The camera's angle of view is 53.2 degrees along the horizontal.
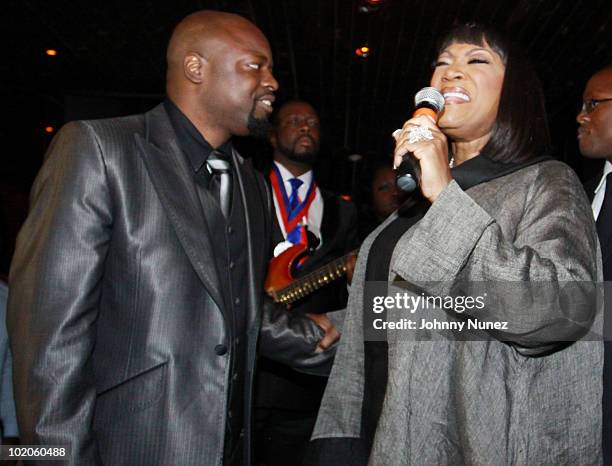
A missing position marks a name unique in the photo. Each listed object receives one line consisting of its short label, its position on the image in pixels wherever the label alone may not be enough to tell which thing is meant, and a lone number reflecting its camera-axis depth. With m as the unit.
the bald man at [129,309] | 1.60
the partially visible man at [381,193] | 5.02
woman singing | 1.39
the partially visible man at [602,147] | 2.25
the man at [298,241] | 3.35
